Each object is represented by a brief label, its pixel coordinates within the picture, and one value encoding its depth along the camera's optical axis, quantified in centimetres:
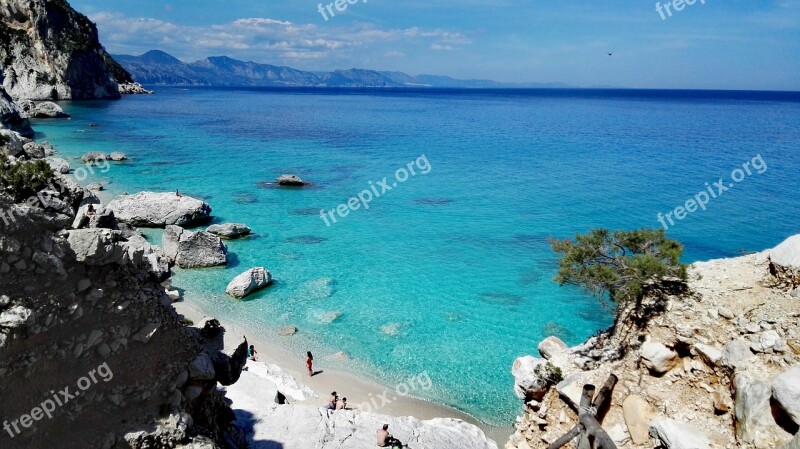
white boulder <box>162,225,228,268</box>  2977
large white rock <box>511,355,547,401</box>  1481
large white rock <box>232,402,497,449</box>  1444
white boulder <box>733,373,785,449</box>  1006
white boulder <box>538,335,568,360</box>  1950
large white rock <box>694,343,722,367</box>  1198
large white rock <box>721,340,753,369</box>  1147
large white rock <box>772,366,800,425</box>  965
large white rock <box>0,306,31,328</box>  810
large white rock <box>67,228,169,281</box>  909
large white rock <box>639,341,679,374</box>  1281
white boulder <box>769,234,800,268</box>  1315
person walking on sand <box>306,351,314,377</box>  2078
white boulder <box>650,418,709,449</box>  1102
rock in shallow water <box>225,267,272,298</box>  2672
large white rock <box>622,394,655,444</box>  1214
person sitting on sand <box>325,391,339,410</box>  1806
